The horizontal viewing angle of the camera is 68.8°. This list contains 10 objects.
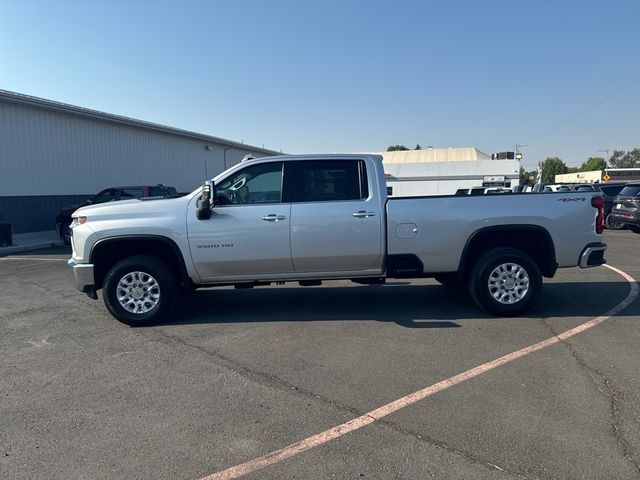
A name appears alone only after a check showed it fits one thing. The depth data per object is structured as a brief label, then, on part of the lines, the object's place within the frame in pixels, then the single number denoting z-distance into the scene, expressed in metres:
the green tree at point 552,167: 111.88
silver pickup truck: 5.83
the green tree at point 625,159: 118.61
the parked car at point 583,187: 18.63
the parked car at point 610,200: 17.76
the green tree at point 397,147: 108.53
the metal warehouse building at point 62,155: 16.91
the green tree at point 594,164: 125.26
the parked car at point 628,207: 16.03
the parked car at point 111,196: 15.48
